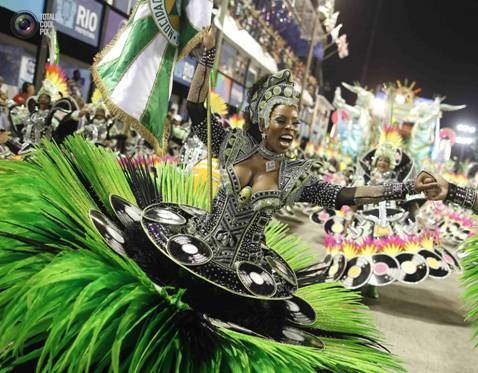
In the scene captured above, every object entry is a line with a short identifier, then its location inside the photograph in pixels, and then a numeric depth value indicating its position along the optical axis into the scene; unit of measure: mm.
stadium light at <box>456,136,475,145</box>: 36959
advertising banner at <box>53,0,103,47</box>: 6593
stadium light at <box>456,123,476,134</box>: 41553
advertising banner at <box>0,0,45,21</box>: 4004
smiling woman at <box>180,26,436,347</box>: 1942
